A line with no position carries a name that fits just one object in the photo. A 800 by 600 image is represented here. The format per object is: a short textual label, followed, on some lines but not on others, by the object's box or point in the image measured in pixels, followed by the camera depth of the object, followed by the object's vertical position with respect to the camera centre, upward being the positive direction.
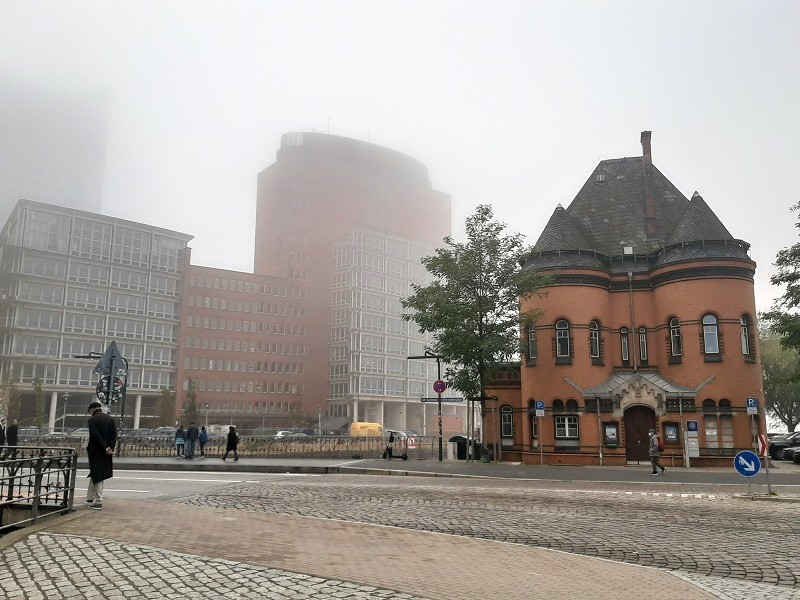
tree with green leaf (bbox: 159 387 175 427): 84.81 +2.09
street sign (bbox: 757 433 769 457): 18.28 -0.36
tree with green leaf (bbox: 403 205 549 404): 28.69 +5.59
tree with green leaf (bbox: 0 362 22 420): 64.62 +2.92
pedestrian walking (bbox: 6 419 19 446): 23.12 -0.26
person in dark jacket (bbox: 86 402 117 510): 10.48 -0.42
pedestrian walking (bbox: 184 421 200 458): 27.28 -0.52
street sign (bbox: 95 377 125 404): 20.78 +1.08
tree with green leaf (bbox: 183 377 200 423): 81.88 +2.54
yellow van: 72.06 -0.17
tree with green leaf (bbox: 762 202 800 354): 34.34 +7.29
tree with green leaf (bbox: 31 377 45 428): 71.19 +2.60
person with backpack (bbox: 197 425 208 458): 29.45 -0.57
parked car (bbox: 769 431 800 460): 40.25 -0.79
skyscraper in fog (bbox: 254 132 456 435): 101.44 +21.07
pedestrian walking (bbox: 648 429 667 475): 24.36 -0.73
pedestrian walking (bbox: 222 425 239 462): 27.03 -0.59
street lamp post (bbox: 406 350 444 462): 29.57 +3.20
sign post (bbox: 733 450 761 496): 15.98 -0.79
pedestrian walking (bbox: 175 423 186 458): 28.94 -0.61
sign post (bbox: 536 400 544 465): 28.55 +0.84
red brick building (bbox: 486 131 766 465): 31.02 +4.00
